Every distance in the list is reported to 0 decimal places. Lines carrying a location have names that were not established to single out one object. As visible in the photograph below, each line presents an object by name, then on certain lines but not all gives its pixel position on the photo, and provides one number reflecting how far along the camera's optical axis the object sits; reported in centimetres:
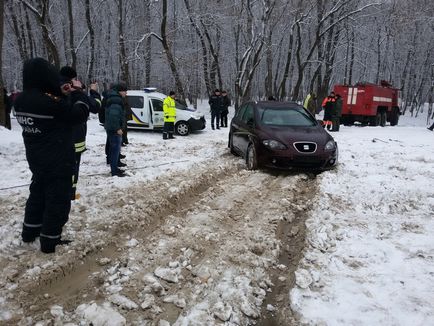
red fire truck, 1859
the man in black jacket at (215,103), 1639
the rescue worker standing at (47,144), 345
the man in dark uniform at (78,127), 455
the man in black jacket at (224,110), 1694
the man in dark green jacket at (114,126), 688
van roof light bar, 1441
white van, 1434
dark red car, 738
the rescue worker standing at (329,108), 1582
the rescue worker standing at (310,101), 1606
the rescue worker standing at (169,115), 1284
